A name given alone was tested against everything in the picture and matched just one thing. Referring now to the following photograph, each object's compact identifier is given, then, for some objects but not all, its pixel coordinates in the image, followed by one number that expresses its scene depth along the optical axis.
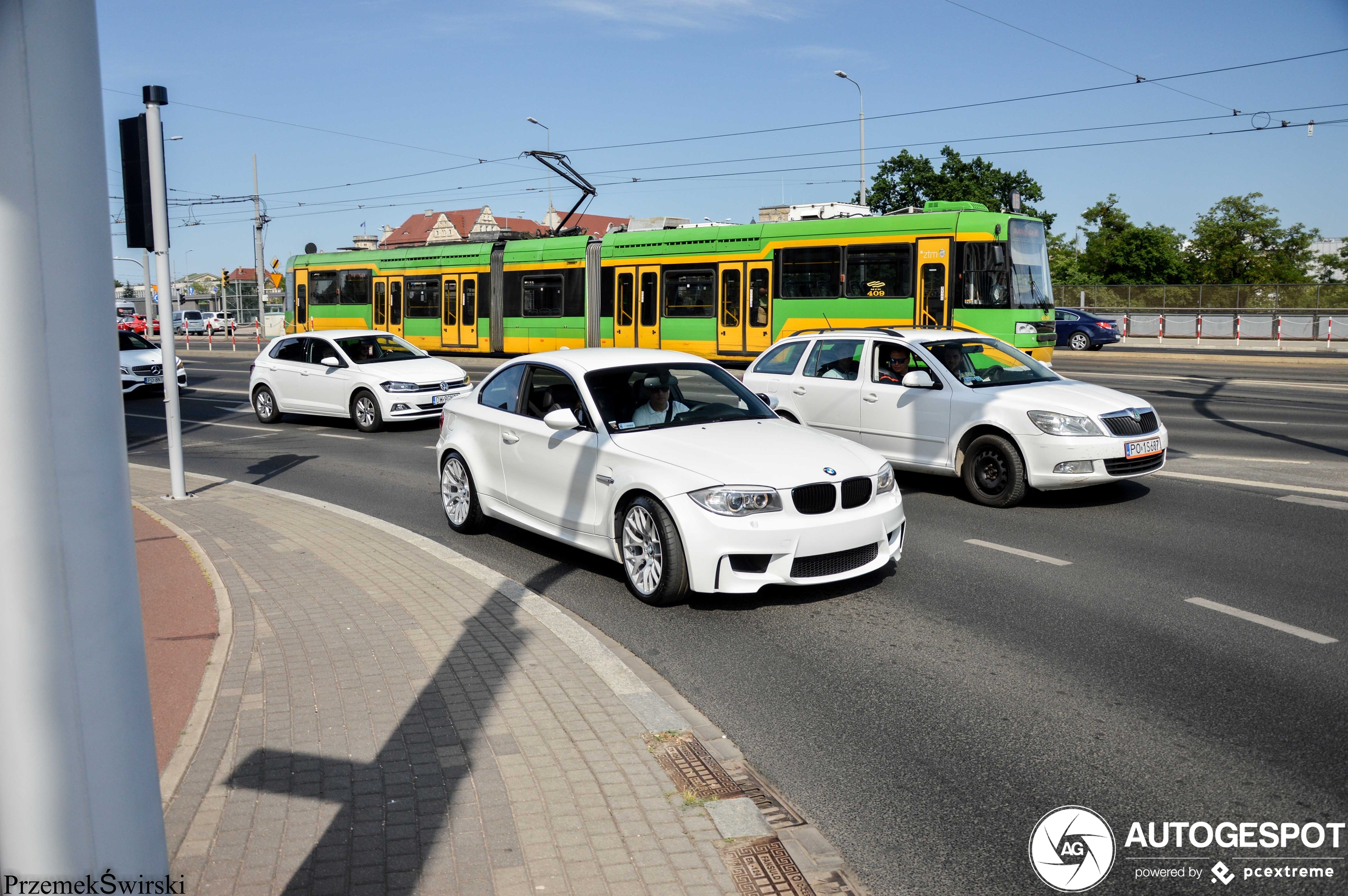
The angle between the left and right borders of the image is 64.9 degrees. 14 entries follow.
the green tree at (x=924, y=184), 70.19
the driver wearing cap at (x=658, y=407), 7.49
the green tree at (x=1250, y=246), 71.94
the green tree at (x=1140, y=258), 70.62
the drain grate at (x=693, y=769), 4.04
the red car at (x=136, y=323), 54.09
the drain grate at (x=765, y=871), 3.38
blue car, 35.66
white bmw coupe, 6.34
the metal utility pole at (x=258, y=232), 49.03
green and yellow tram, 19.44
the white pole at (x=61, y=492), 2.07
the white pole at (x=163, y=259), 9.66
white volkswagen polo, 16.27
